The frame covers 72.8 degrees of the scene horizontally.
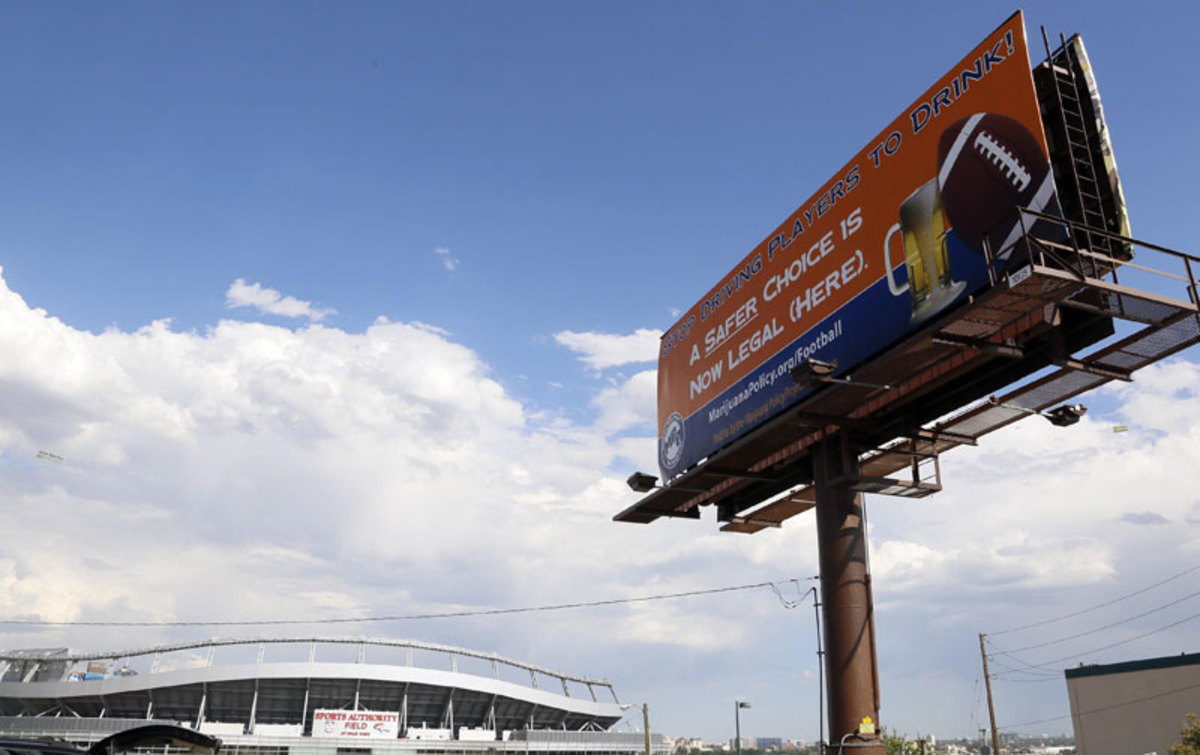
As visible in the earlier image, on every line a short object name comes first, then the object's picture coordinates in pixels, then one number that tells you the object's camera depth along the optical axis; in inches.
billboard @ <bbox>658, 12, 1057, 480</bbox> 551.8
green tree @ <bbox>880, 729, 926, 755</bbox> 2180.1
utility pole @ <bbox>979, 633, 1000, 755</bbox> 1615.4
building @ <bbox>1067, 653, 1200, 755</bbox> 1509.6
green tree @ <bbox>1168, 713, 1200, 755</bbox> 1311.5
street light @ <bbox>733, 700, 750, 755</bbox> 1946.4
